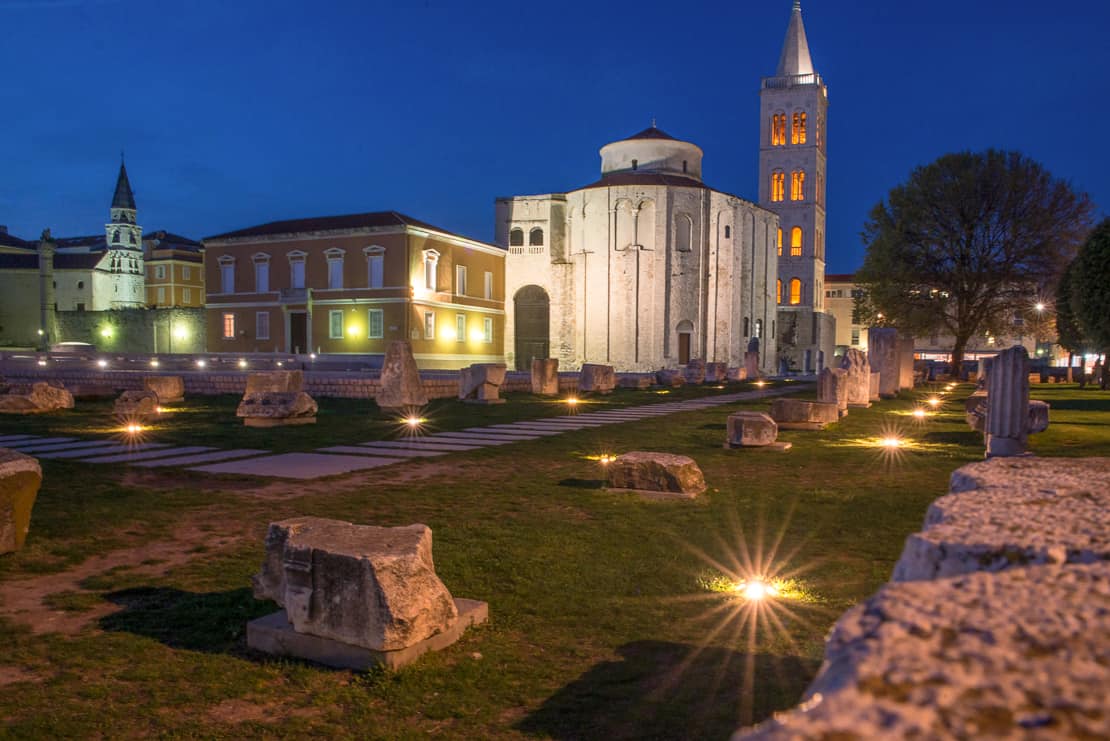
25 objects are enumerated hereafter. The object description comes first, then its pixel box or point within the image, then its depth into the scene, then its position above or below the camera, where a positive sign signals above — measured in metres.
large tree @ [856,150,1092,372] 33.72 +4.04
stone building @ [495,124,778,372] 48.25 +4.39
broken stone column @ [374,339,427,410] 16.45 -0.92
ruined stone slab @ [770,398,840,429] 14.10 -1.38
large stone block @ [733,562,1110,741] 1.04 -0.47
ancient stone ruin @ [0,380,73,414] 15.62 -1.18
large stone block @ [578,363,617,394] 24.94 -1.28
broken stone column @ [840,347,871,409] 19.30 -1.11
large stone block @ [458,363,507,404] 19.75 -1.10
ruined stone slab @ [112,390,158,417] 14.59 -1.19
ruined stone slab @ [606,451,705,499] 7.61 -1.33
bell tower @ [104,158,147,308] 72.19 +7.92
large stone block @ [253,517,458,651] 3.62 -1.17
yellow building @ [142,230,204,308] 74.12 +6.02
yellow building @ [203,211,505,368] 42.22 +2.83
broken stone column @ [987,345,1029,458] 10.07 -0.87
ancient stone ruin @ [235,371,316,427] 13.88 -1.19
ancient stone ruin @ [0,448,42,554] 5.34 -1.05
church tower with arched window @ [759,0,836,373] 60.88 +11.92
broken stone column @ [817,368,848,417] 16.33 -1.03
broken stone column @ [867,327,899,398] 23.06 -0.59
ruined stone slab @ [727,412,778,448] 11.40 -1.35
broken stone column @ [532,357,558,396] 23.48 -1.14
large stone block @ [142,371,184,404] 18.44 -1.09
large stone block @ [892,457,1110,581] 1.54 -0.43
